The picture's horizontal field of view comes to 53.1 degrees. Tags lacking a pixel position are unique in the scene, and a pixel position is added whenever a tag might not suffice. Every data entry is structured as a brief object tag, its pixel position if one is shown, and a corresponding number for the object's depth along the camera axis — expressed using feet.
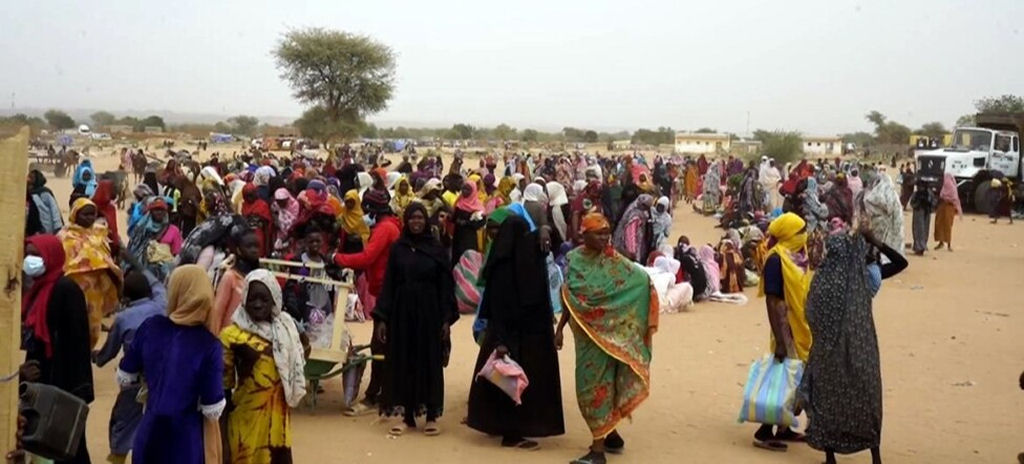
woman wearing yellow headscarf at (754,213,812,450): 19.83
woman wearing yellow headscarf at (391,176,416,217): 36.85
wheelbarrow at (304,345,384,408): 21.88
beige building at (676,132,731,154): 313.94
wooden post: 9.79
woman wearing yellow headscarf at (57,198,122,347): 22.43
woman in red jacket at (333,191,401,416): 23.09
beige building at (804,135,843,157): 314.24
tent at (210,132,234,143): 264.09
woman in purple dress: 13.75
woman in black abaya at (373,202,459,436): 20.88
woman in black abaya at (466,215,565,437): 20.01
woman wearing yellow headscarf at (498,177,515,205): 46.18
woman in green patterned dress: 19.20
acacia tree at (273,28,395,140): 168.66
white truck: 89.71
